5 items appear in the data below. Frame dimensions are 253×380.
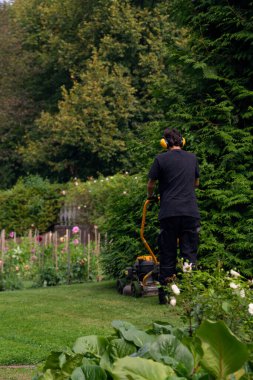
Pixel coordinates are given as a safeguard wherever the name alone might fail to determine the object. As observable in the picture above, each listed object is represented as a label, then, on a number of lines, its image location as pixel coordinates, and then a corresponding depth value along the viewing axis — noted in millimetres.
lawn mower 15515
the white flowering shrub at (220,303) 6396
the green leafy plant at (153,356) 4733
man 13472
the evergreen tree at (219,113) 14505
